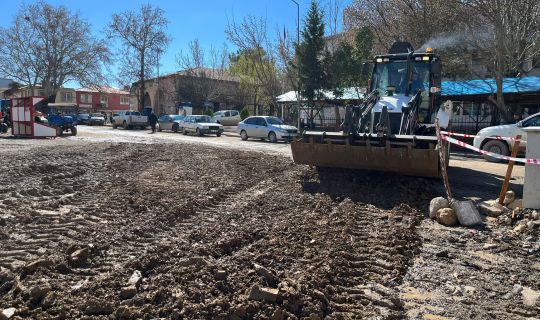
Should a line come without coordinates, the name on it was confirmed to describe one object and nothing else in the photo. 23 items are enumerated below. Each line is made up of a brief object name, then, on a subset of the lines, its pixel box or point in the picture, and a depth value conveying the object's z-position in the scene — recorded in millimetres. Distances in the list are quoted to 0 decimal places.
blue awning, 20906
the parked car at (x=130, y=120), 40438
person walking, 34594
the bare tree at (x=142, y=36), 52188
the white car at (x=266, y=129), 24984
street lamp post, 28556
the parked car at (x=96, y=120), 51500
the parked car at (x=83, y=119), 52088
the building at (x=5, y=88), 60672
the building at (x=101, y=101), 80938
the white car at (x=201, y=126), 30953
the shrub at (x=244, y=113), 46719
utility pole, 57744
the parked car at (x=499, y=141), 14578
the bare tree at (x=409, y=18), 22359
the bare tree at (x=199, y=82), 51406
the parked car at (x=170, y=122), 34719
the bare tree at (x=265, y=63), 36531
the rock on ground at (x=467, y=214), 6855
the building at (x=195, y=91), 51594
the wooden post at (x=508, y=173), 7598
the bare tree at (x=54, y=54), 51844
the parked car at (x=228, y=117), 43000
